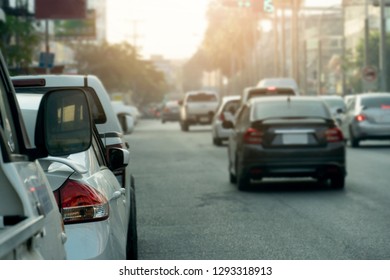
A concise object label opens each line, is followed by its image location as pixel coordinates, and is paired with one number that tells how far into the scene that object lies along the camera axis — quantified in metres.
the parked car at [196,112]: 52.53
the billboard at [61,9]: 52.56
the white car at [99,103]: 9.84
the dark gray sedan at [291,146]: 16.20
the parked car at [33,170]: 3.73
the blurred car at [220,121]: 34.94
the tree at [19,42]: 37.53
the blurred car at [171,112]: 76.31
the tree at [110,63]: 105.14
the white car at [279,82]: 48.56
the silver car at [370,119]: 31.23
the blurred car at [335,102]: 37.65
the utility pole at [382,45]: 45.78
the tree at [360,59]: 95.94
